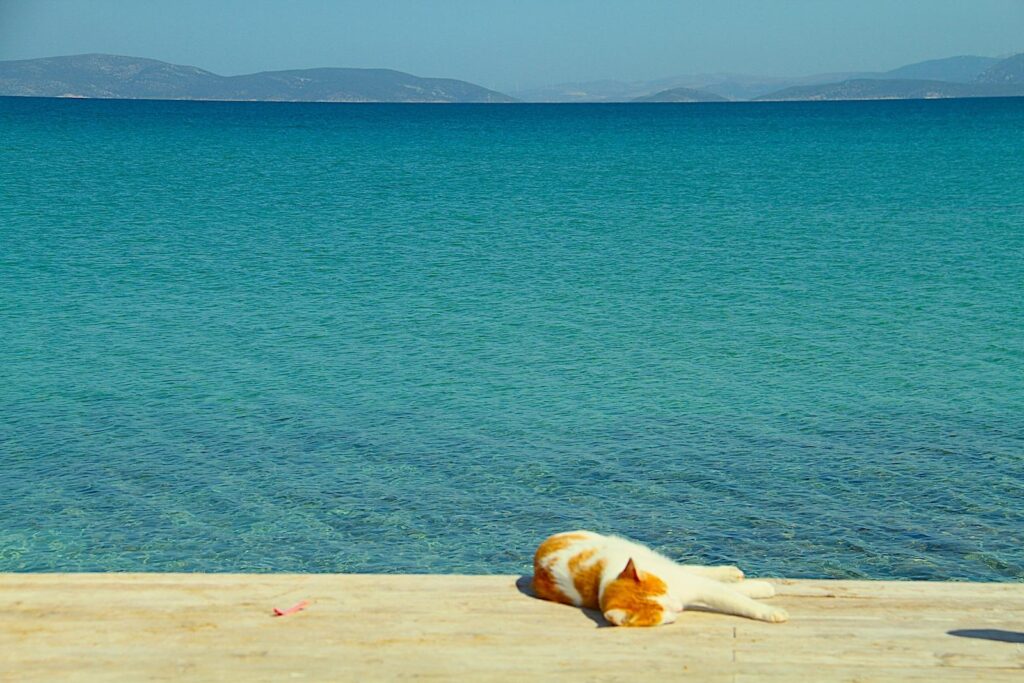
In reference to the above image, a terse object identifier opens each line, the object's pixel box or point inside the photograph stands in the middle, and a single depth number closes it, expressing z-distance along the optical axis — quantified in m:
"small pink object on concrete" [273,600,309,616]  6.85
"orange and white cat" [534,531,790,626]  6.64
